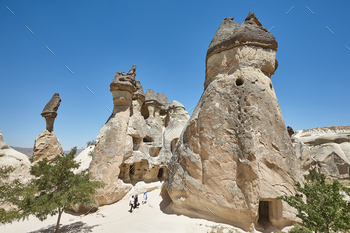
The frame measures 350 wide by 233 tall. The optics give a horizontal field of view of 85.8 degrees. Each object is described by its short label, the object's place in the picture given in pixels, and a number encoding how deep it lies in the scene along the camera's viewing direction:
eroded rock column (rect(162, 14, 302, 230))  6.52
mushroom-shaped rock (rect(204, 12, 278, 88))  8.23
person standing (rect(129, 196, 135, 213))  10.20
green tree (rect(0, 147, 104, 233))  6.18
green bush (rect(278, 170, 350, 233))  4.12
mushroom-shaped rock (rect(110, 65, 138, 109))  12.38
